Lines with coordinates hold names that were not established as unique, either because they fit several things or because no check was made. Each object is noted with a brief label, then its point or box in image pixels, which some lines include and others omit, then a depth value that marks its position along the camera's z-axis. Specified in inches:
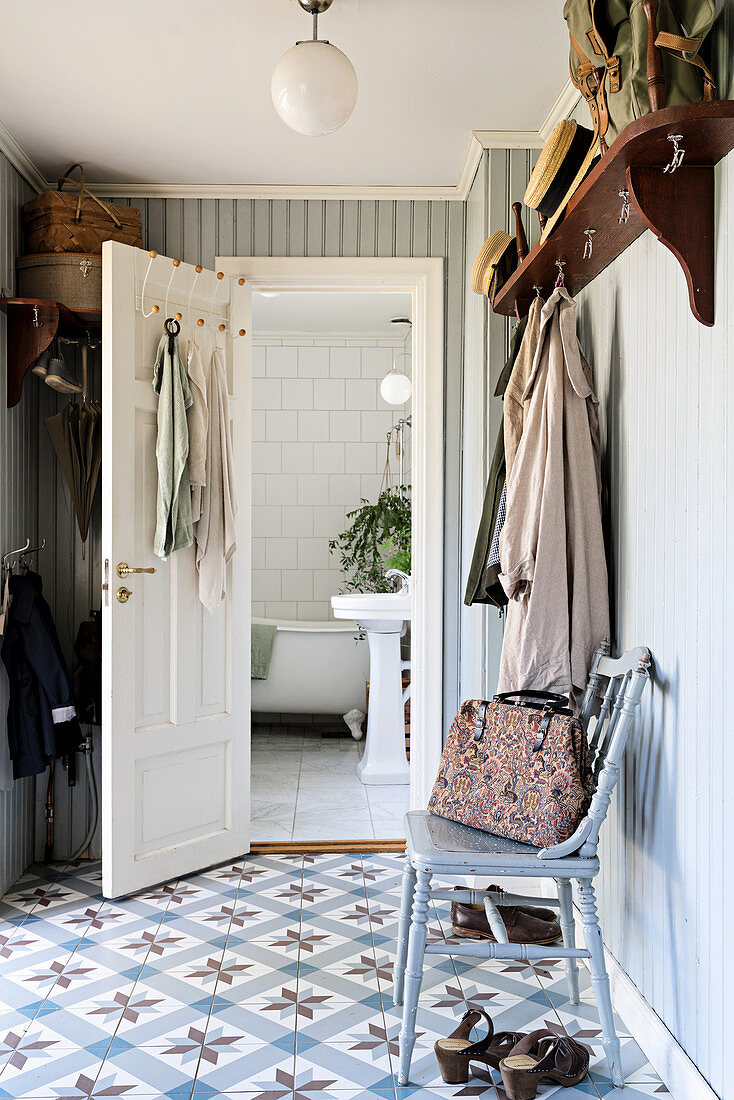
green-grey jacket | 98.7
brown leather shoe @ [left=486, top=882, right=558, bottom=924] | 107.7
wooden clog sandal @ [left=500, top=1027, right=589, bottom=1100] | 72.1
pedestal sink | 174.6
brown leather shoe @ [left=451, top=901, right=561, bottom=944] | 101.6
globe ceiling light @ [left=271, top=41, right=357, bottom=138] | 79.9
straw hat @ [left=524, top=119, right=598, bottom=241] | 78.1
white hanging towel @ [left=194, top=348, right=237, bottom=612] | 125.2
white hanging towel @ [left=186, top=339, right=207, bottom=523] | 122.3
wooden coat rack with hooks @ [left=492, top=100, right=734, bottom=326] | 58.5
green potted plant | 216.7
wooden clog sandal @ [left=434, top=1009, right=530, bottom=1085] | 74.8
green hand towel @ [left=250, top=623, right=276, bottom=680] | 205.5
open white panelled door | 116.0
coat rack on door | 120.0
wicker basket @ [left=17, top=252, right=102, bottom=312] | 122.4
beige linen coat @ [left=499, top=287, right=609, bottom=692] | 86.0
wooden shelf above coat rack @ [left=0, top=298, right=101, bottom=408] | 117.7
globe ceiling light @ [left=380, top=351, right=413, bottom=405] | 197.6
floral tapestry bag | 76.7
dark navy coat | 115.8
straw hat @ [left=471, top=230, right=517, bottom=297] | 105.0
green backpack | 60.1
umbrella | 128.1
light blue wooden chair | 74.3
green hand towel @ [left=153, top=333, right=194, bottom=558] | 118.9
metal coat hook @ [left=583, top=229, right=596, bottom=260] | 82.0
